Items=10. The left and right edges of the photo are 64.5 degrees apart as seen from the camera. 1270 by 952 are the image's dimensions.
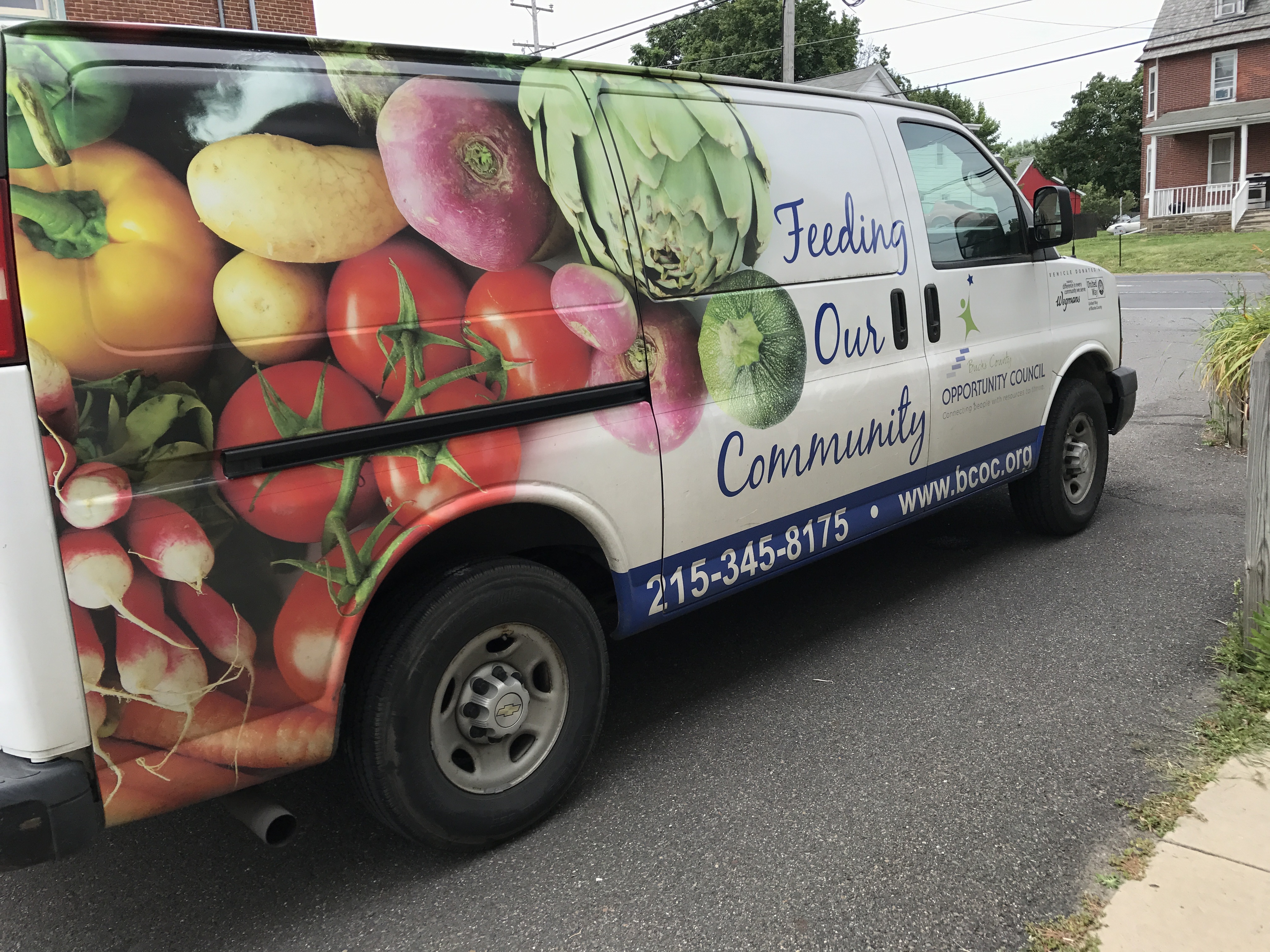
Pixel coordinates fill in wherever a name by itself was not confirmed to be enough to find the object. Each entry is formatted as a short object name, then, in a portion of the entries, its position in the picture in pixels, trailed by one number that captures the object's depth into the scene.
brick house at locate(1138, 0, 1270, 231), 33.75
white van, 2.05
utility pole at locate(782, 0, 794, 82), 22.28
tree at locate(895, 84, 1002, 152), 52.12
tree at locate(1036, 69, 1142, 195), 63.66
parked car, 47.22
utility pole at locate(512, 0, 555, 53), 36.50
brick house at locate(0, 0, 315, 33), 11.27
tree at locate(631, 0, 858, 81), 46.25
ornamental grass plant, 7.01
